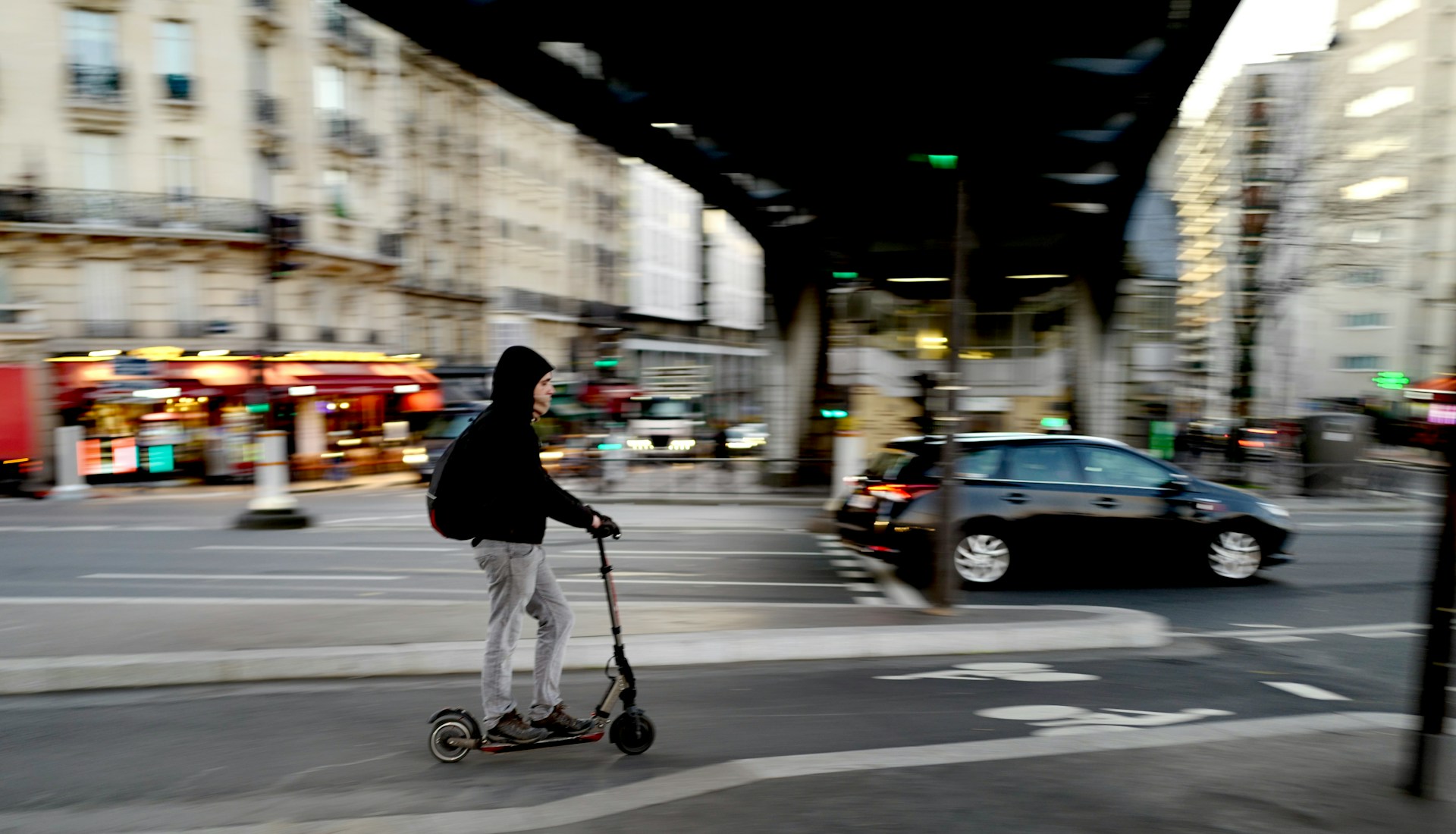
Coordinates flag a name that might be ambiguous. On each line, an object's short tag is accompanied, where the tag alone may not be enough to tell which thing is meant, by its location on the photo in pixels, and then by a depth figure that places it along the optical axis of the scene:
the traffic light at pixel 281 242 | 16.53
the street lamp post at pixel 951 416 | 8.15
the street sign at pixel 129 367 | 27.28
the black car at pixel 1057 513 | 10.20
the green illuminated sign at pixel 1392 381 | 48.94
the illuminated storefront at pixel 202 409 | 27.03
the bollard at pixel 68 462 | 24.82
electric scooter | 4.70
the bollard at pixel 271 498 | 16.25
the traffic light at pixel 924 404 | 16.19
